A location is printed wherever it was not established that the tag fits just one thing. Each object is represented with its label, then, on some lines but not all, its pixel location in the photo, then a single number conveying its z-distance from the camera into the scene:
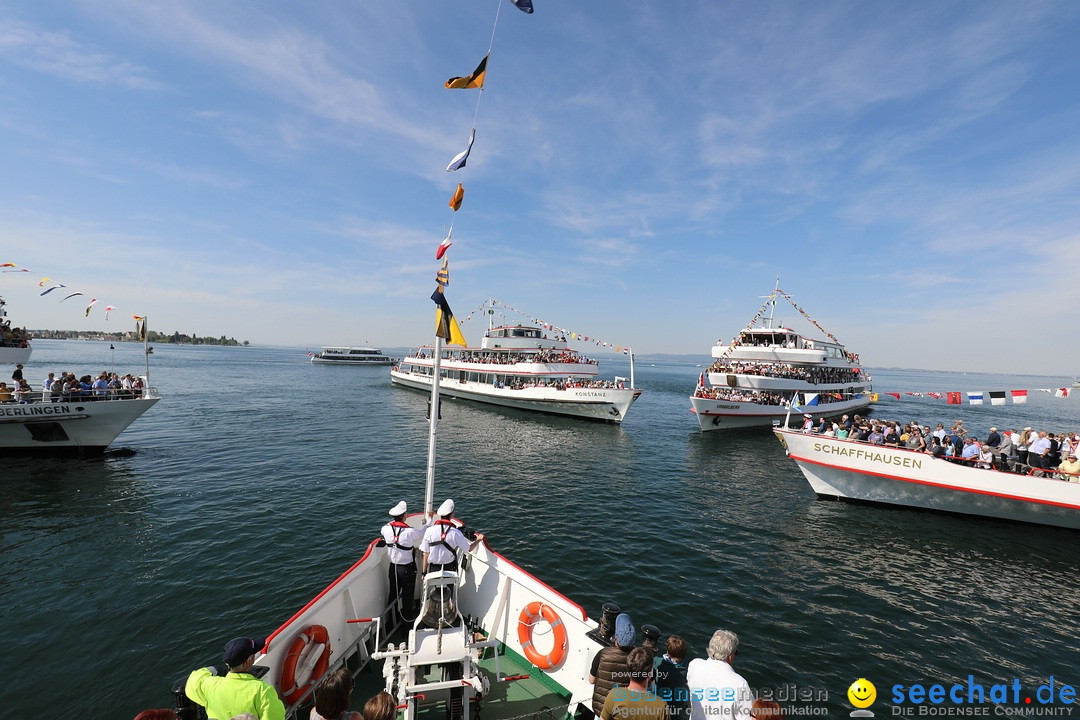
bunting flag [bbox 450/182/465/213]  7.20
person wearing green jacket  4.15
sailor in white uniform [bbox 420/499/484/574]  6.24
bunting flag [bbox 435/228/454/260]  7.37
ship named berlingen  17.44
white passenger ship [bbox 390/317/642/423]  33.09
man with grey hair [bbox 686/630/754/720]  4.20
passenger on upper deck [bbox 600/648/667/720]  3.82
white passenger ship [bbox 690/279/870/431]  31.56
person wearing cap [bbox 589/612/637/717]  4.56
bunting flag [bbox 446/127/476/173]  7.20
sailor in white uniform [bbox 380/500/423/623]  6.64
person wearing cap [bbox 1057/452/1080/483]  12.30
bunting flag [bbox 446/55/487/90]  7.00
